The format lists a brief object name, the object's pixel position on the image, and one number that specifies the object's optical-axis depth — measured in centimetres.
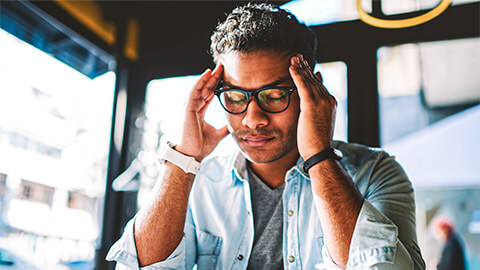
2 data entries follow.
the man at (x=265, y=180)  121
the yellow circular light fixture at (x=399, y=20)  178
